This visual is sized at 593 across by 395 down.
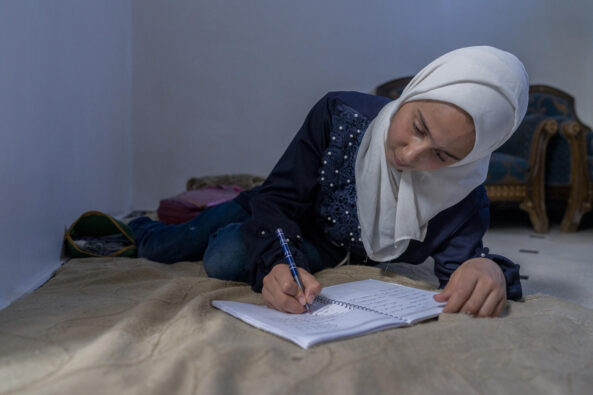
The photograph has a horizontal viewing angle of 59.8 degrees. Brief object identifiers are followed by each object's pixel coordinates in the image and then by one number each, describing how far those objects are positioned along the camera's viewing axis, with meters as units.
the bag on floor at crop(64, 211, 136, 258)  1.87
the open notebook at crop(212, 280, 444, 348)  0.90
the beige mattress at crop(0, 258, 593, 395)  0.74
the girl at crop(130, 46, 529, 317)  1.08
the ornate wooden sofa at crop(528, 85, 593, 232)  3.27
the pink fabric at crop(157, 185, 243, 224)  2.54
